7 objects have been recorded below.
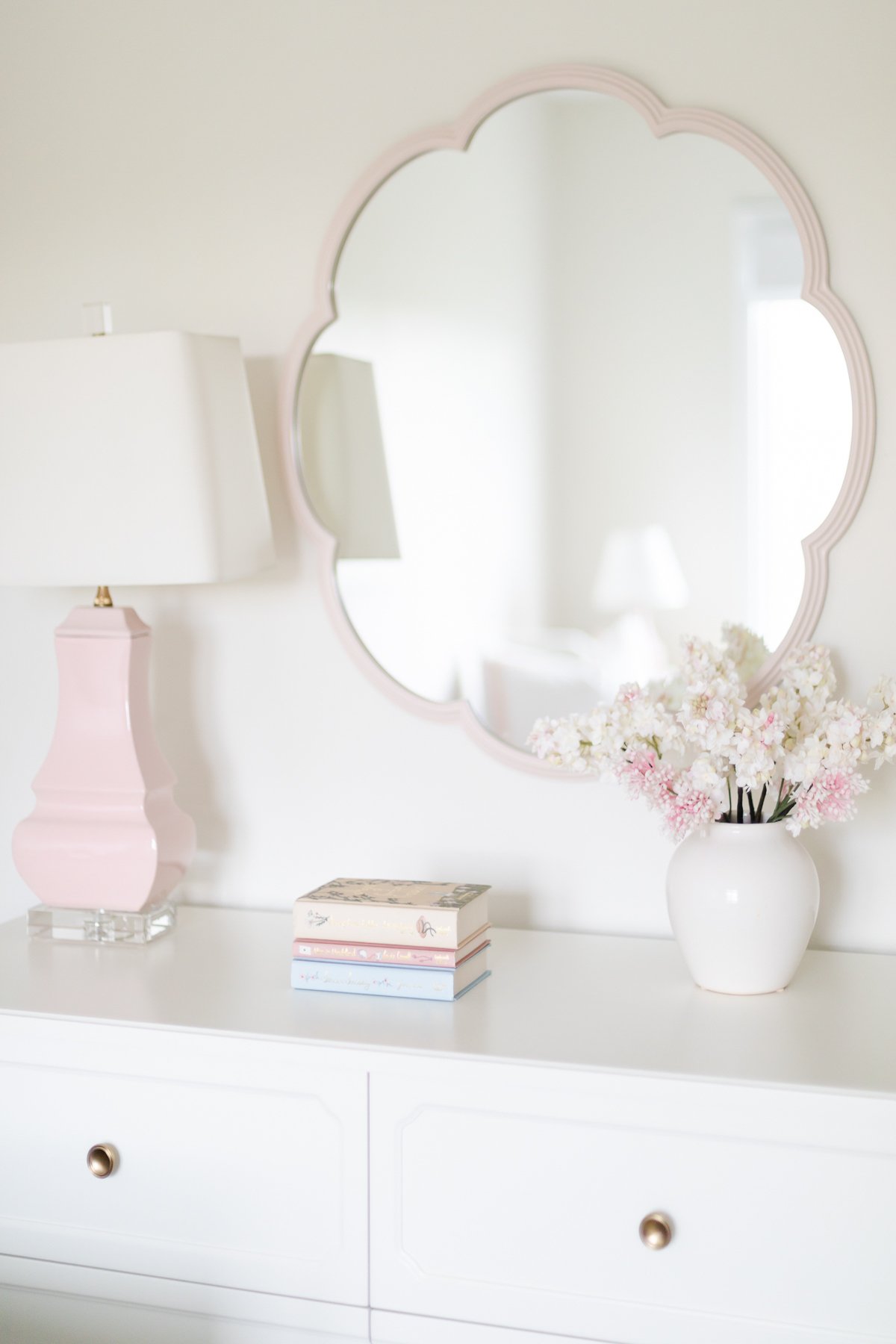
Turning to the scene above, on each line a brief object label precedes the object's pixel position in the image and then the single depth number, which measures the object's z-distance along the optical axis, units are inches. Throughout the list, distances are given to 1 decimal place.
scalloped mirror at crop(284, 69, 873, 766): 62.3
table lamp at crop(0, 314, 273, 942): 58.8
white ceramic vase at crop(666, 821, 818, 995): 54.1
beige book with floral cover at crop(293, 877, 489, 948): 56.0
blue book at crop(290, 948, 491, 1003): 56.0
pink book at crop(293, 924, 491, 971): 55.9
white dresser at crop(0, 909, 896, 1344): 47.6
